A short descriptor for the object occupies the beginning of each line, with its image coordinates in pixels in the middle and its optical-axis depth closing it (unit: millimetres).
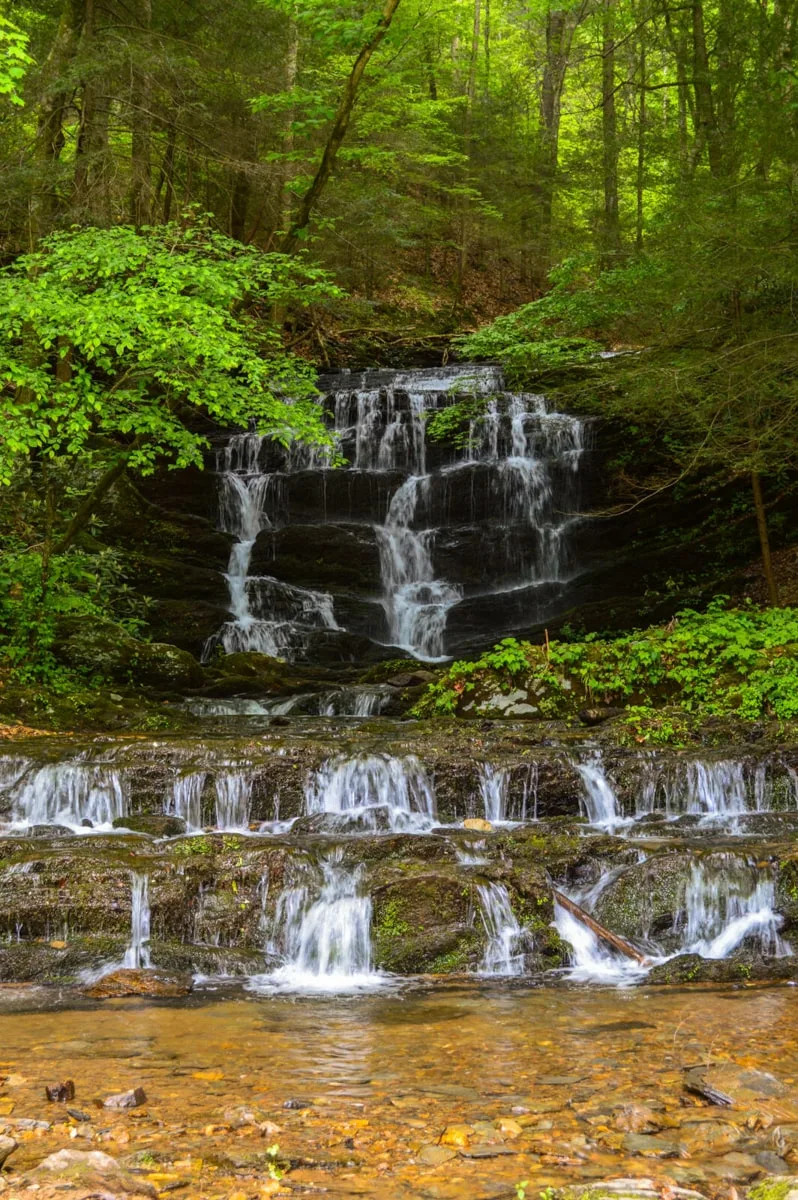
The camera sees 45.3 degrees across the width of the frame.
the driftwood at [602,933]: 6322
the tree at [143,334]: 8578
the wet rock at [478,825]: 8398
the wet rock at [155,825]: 8156
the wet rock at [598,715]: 10969
